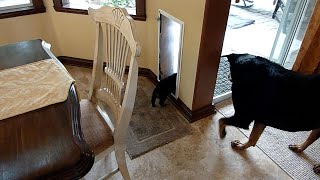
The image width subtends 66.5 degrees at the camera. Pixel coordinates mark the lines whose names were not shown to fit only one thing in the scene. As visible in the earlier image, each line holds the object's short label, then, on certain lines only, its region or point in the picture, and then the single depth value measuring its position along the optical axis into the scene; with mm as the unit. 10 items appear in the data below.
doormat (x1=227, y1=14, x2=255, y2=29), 3539
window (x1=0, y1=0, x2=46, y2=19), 2168
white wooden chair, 1052
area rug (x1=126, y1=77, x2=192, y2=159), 1768
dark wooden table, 705
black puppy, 2004
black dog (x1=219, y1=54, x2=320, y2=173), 1221
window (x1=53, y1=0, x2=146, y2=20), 2146
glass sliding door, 2016
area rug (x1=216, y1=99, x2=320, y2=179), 1604
